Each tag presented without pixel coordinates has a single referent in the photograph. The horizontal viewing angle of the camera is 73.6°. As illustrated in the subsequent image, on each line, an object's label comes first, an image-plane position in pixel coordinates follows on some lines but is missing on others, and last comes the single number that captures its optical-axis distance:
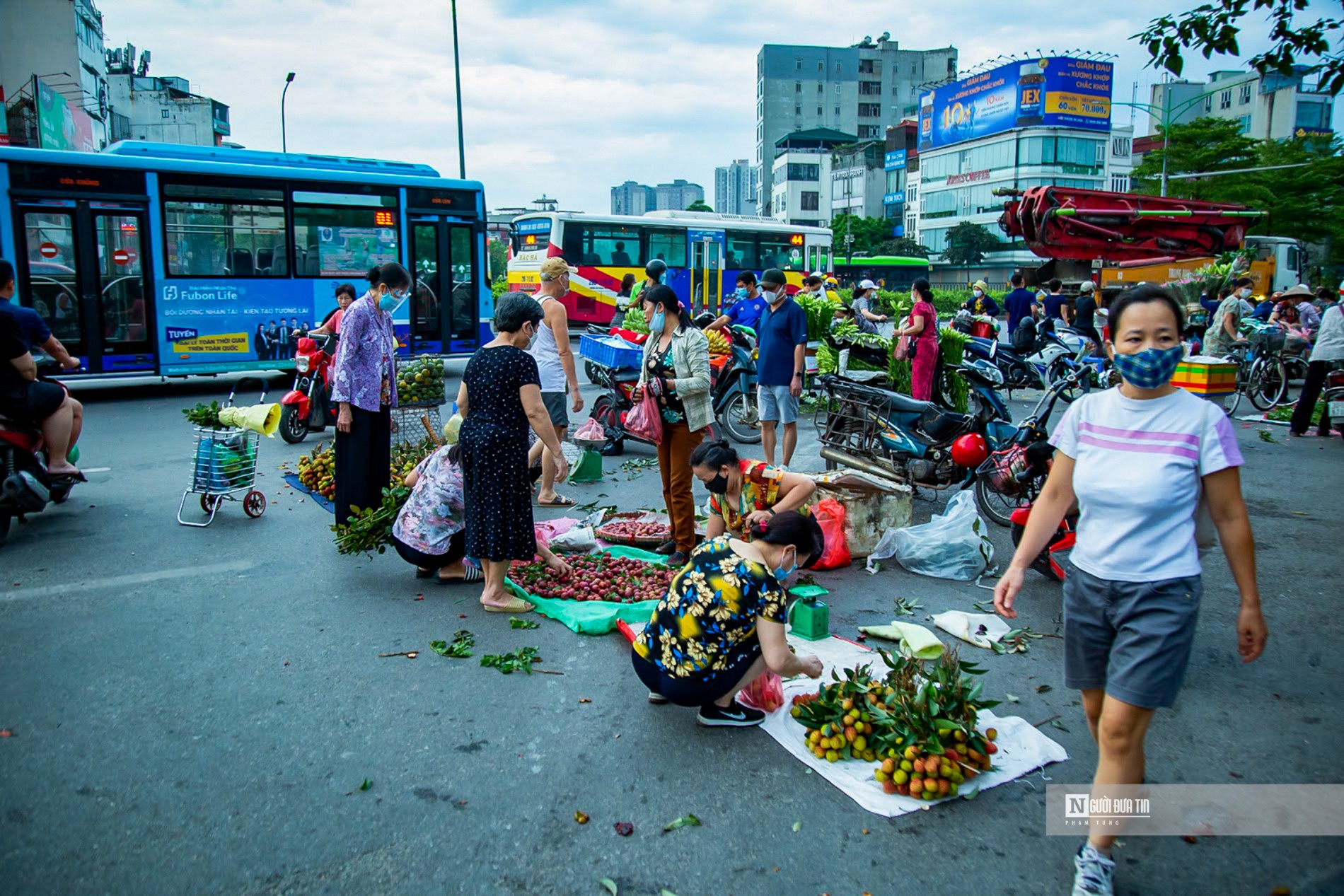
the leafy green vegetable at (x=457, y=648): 4.54
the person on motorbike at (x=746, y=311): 11.41
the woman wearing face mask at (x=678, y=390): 5.88
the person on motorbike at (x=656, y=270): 8.36
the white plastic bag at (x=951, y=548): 5.93
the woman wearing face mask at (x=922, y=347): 10.24
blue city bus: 12.27
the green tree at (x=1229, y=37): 6.00
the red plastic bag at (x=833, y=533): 6.02
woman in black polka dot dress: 5.00
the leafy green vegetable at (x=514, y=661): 4.39
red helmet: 6.71
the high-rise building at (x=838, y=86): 104.44
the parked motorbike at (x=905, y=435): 7.25
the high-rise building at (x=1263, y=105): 64.25
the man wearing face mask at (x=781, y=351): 8.02
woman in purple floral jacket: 6.00
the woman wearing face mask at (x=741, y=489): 4.77
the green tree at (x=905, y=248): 64.50
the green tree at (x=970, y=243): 67.19
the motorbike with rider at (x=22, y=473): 6.20
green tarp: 4.86
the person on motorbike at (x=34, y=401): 6.27
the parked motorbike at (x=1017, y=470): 6.06
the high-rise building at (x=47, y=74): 29.62
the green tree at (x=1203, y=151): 38.41
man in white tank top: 7.30
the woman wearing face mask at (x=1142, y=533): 2.60
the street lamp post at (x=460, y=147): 25.90
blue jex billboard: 69.50
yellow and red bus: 25.83
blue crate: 9.78
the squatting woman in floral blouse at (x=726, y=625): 3.46
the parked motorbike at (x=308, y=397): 9.90
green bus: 52.98
